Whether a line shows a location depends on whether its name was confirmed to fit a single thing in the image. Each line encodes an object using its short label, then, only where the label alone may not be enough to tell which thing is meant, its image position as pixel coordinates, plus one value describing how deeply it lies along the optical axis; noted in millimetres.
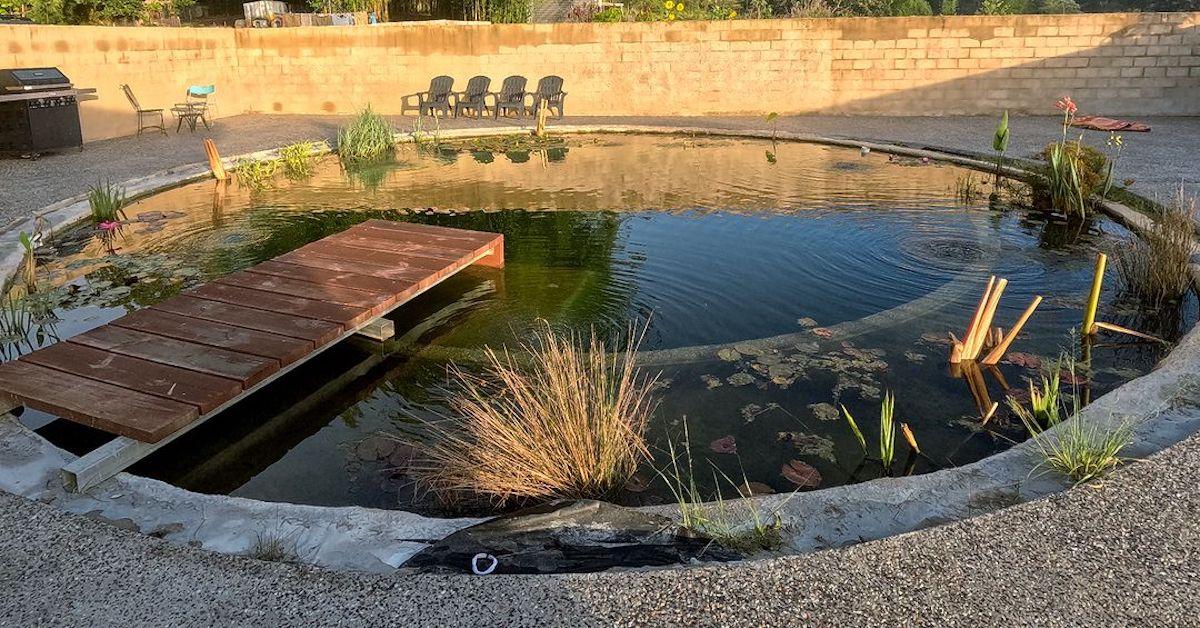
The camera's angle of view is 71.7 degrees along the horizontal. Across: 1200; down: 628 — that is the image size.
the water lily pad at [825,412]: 3703
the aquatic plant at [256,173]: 8625
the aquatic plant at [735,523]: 2596
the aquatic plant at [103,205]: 6863
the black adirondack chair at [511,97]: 13227
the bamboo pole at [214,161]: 8586
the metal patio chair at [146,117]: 11664
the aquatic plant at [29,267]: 5285
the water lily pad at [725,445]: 3461
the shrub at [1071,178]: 6750
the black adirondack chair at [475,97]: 13517
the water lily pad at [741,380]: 4021
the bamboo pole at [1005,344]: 3979
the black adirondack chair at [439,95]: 13438
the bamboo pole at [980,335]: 4125
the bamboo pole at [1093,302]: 4068
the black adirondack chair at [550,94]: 13172
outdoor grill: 9266
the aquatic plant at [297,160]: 9172
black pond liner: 2539
